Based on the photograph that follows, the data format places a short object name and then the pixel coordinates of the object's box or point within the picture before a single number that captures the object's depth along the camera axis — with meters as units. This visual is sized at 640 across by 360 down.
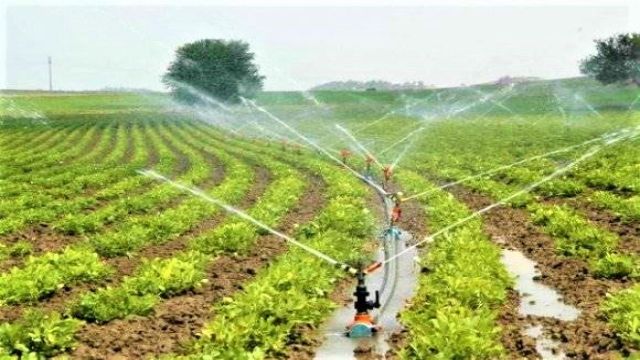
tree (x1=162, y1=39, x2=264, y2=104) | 101.88
